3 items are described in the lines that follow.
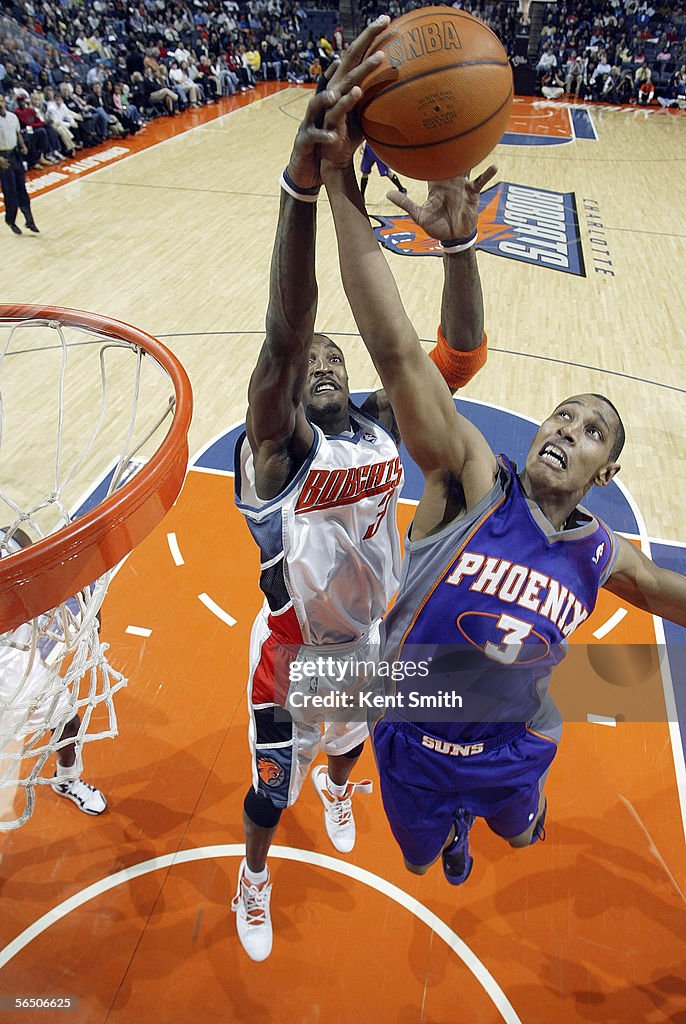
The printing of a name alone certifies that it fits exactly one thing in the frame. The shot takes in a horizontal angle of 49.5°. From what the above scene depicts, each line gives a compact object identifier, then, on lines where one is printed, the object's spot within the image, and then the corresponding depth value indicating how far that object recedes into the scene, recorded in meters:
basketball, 1.67
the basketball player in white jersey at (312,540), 2.30
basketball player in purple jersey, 2.15
